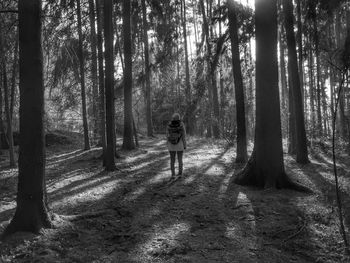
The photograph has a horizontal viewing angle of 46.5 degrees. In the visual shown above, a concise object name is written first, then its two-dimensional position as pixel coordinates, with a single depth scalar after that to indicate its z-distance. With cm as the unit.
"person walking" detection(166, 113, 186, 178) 1034
